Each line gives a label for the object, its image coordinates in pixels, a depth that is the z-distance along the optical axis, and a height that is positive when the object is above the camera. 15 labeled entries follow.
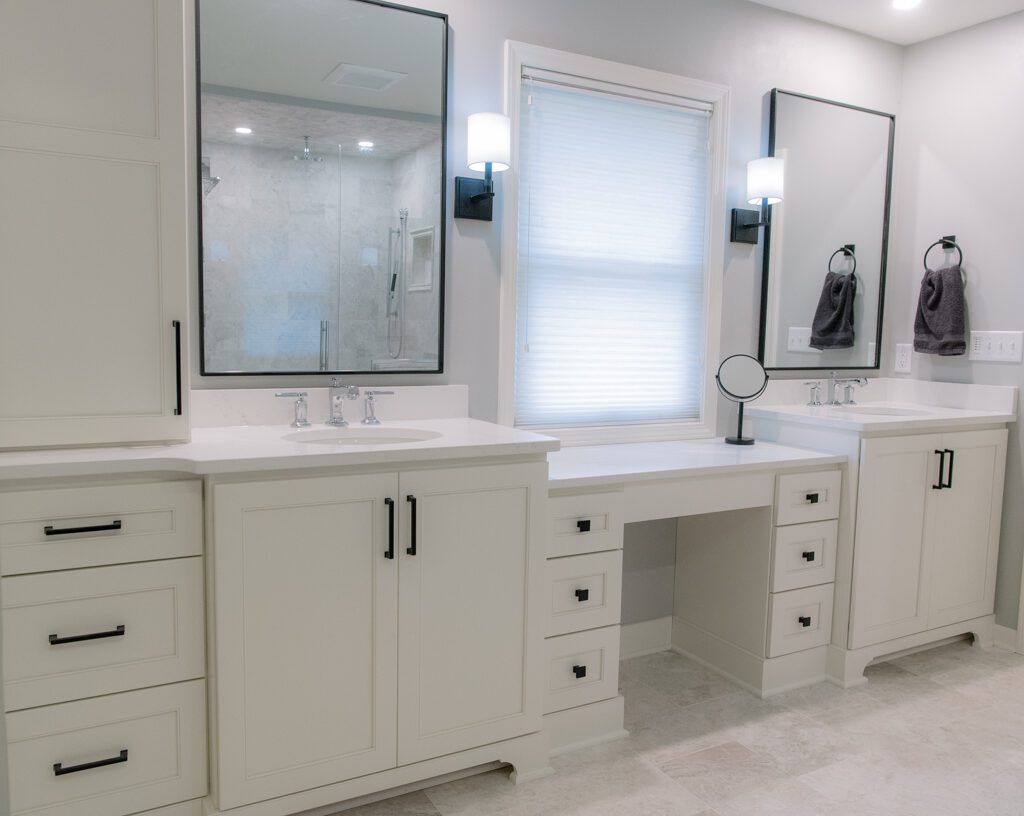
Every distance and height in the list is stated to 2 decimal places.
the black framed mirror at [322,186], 2.11 +0.39
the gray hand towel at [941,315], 3.15 +0.12
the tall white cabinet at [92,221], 1.67 +0.22
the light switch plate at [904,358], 3.40 -0.06
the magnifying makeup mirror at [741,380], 2.86 -0.14
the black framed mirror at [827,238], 3.10 +0.41
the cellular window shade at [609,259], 2.62 +0.26
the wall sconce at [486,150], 2.31 +0.53
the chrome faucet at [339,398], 2.24 -0.19
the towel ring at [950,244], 3.19 +0.40
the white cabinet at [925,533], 2.70 -0.66
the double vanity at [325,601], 1.61 -0.61
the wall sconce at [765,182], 2.84 +0.56
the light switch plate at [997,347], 3.01 +0.00
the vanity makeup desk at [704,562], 2.20 -0.69
